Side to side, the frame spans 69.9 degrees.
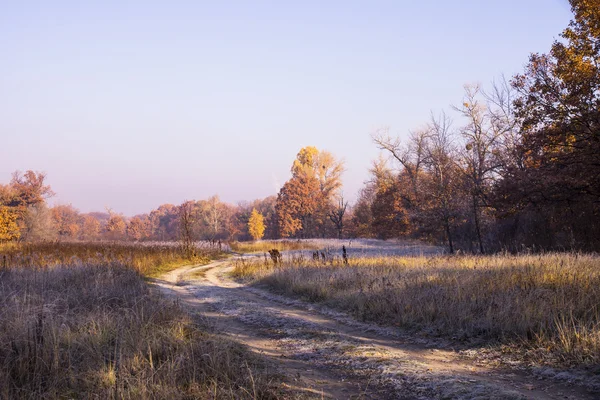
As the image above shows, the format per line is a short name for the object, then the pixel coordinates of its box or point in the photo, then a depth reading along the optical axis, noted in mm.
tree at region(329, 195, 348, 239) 64712
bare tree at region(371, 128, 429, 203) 43469
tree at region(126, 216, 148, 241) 103100
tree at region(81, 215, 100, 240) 110125
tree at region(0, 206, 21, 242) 37622
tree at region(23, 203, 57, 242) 52562
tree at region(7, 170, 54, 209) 54188
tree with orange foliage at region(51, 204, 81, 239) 90125
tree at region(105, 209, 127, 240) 100050
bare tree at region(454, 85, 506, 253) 24702
